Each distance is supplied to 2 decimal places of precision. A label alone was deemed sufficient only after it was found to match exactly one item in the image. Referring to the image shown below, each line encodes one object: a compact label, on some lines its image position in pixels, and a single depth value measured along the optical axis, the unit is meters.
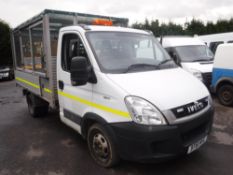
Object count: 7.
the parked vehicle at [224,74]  6.00
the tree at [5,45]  17.05
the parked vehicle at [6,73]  14.83
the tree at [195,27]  21.31
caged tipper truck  2.48
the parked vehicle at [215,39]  10.41
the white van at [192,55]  6.98
